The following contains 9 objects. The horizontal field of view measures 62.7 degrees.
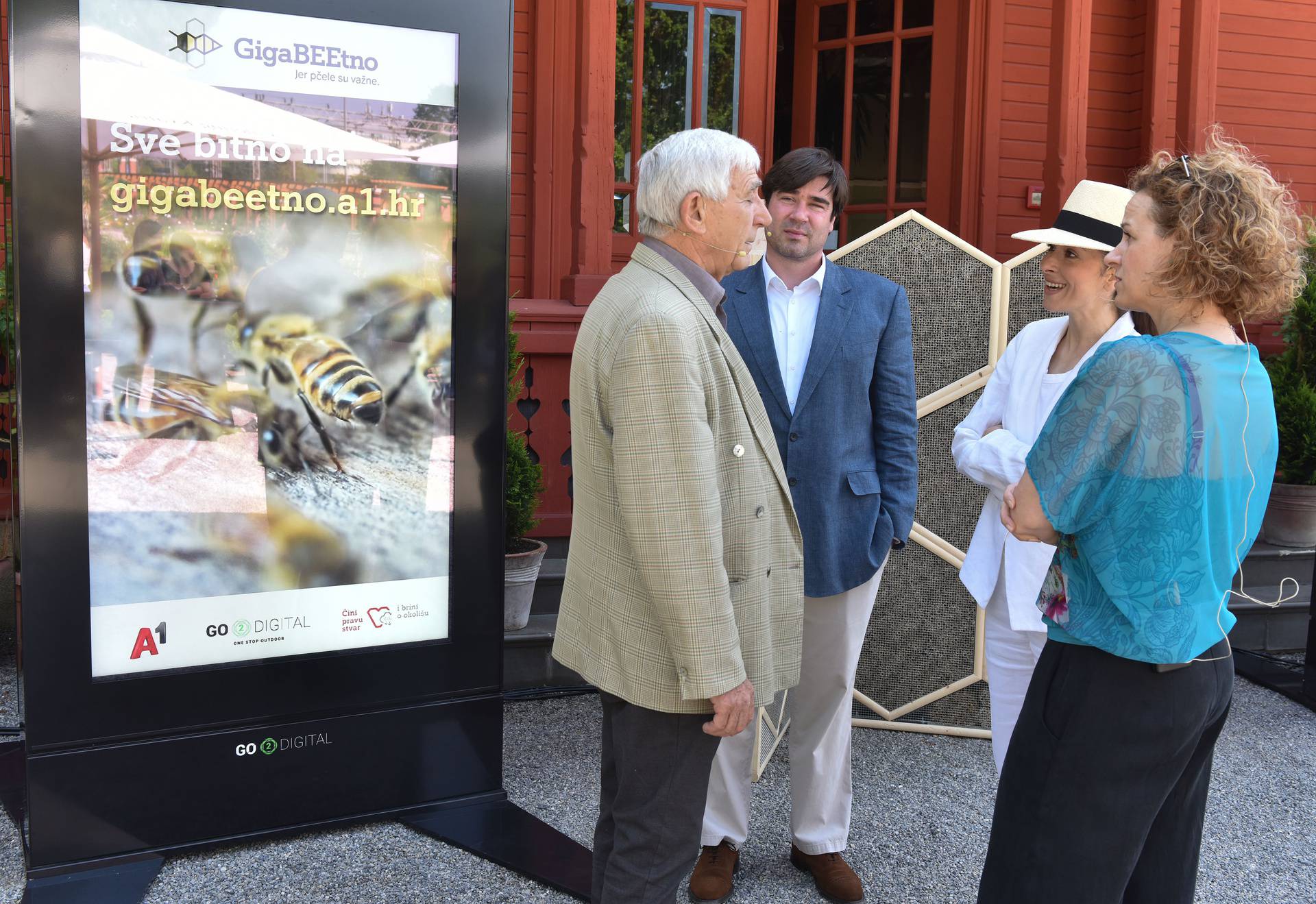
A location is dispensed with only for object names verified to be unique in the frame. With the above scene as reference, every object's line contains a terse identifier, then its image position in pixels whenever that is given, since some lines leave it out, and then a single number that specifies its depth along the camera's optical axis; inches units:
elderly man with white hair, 75.0
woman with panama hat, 109.3
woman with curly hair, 65.3
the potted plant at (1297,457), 220.7
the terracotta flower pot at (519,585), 175.9
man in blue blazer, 115.2
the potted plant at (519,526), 176.7
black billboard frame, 103.7
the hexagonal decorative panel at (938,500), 165.2
